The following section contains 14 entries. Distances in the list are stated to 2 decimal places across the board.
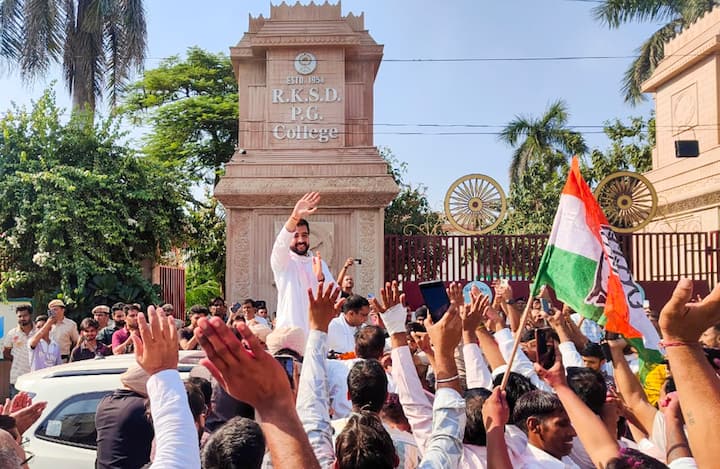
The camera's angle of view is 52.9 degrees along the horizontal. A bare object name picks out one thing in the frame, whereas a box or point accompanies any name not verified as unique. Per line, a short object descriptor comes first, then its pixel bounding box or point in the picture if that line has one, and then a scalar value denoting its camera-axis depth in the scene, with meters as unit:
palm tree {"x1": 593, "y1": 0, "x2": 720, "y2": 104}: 21.17
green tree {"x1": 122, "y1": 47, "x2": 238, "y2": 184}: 27.55
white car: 4.75
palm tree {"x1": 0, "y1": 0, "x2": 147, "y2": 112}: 19.72
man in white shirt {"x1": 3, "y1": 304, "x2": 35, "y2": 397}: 8.91
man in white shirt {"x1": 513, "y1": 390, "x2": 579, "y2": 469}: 2.83
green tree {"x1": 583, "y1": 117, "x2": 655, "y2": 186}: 27.14
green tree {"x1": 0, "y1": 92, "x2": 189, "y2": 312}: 14.52
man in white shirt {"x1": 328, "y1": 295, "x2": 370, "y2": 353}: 5.96
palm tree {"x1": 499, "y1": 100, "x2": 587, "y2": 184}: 33.53
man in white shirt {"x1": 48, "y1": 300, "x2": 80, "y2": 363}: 9.84
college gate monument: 14.55
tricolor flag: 3.58
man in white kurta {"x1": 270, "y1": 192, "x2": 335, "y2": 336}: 5.70
